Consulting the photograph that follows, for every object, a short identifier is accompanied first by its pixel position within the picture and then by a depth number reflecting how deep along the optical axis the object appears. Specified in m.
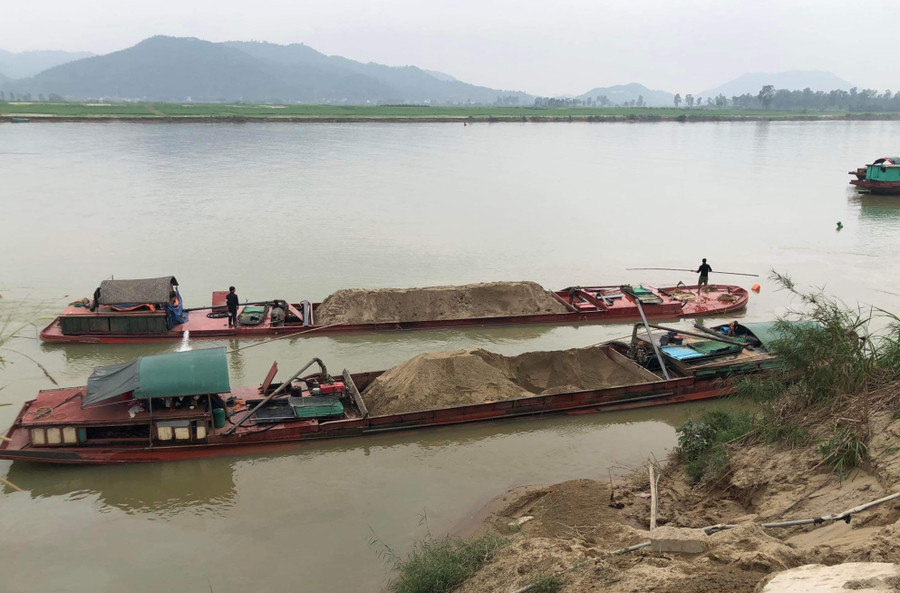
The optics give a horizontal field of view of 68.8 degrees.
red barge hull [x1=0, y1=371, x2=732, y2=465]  13.47
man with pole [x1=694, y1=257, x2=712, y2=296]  25.56
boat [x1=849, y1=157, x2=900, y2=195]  51.19
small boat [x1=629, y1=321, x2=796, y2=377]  17.34
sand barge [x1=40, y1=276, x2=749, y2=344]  20.56
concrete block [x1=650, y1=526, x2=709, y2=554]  8.44
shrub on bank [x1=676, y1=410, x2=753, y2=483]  11.70
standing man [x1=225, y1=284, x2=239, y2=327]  21.47
